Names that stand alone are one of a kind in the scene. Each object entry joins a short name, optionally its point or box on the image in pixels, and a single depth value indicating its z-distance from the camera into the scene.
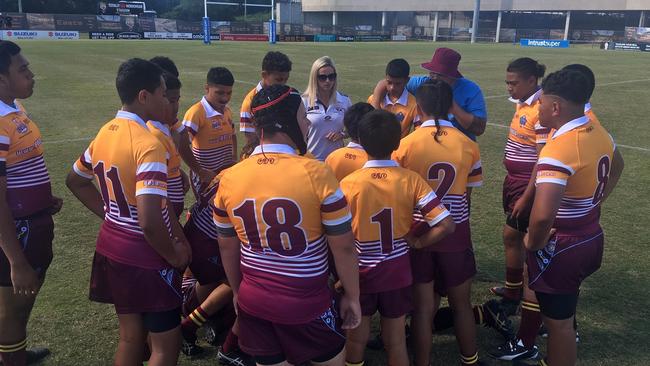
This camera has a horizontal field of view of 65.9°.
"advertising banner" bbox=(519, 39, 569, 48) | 57.22
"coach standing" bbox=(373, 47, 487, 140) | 4.60
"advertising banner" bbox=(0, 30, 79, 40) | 44.12
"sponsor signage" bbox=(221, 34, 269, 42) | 57.25
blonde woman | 5.09
